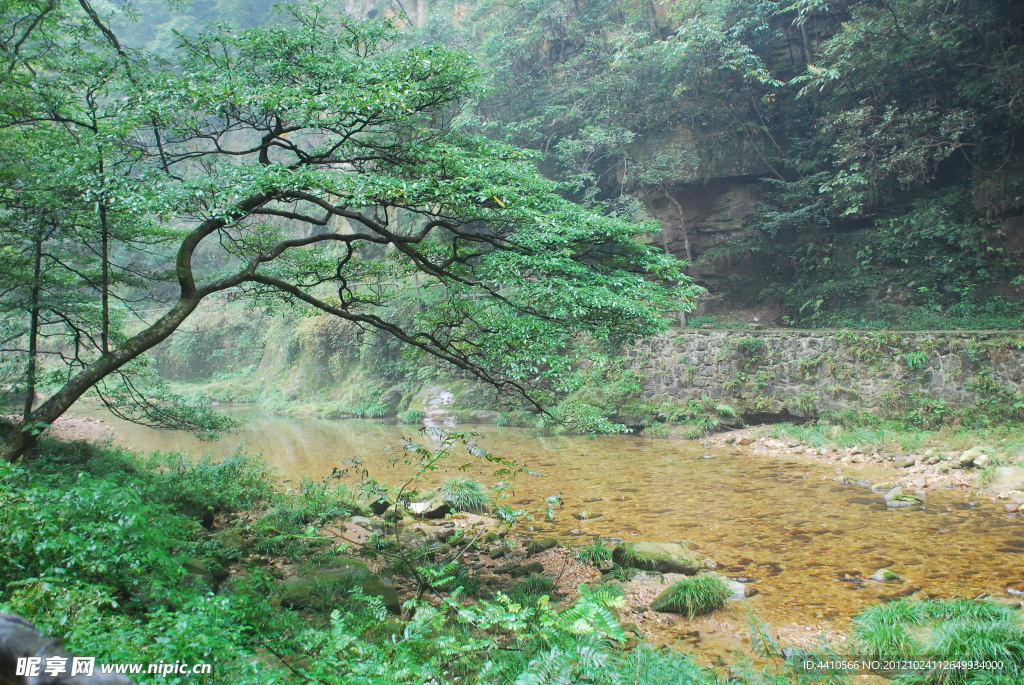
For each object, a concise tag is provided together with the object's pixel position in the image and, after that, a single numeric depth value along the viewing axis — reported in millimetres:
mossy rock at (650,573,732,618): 4816
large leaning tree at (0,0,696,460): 5055
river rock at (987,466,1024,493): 7746
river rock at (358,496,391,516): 8383
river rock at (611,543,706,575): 5789
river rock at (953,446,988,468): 8719
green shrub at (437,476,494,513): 8492
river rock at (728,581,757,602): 5129
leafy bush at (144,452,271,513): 6844
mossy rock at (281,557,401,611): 4562
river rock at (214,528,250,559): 5481
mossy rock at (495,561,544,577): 5844
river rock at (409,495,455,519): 8094
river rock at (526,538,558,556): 6483
